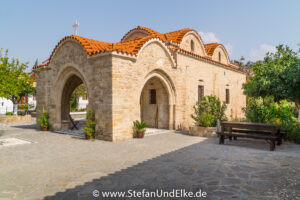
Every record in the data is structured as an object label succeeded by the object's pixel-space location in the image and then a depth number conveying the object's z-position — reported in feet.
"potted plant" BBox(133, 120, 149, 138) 28.68
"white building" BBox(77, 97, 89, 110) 94.27
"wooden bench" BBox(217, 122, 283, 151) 21.13
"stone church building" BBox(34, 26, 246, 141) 27.22
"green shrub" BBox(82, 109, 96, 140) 27.76
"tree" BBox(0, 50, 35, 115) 49.70
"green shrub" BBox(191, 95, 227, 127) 31.37
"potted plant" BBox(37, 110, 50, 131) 37.14
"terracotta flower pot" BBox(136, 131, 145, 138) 28.63
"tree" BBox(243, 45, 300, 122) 25.62
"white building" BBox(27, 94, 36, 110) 98.63
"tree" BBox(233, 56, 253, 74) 92.99
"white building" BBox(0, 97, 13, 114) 76.54
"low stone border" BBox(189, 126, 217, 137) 30.45
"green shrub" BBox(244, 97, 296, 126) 31.91
